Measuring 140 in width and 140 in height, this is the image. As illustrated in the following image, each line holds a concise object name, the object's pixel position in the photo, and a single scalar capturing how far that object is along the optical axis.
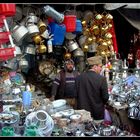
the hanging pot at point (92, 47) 6.62
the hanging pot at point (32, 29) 5.77
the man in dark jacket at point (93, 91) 4.61
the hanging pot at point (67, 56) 6.37
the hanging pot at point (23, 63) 5.95
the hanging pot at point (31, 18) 5.89
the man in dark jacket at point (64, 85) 5.69
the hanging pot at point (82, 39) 6.59
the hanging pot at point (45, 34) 6.00
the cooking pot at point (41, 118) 3.40
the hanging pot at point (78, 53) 6.48
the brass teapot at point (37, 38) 5.86
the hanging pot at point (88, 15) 6.66
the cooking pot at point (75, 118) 3.66
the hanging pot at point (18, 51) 5.71
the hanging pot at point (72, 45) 6.43
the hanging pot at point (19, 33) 5.66
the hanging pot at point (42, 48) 5.96
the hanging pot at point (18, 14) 5.99
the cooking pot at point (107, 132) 3.23
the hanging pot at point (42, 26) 5.92
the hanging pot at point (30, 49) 6.02
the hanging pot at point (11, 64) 5.66
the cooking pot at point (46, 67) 6.29
